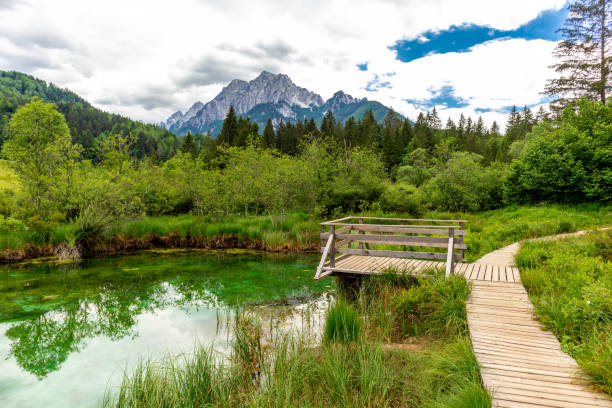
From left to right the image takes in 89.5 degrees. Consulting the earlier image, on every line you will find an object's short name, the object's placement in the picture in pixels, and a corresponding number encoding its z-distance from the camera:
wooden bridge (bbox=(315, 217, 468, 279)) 8.00
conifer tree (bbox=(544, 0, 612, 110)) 21.97
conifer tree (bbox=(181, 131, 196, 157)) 49.42
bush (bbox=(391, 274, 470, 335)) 5.67
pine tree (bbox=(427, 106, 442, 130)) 73.29
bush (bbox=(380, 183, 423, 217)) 19.80
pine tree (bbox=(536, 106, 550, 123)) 58.71
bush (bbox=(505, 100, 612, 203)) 15.62
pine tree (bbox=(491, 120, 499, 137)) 85.94
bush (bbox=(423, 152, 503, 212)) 20.58
